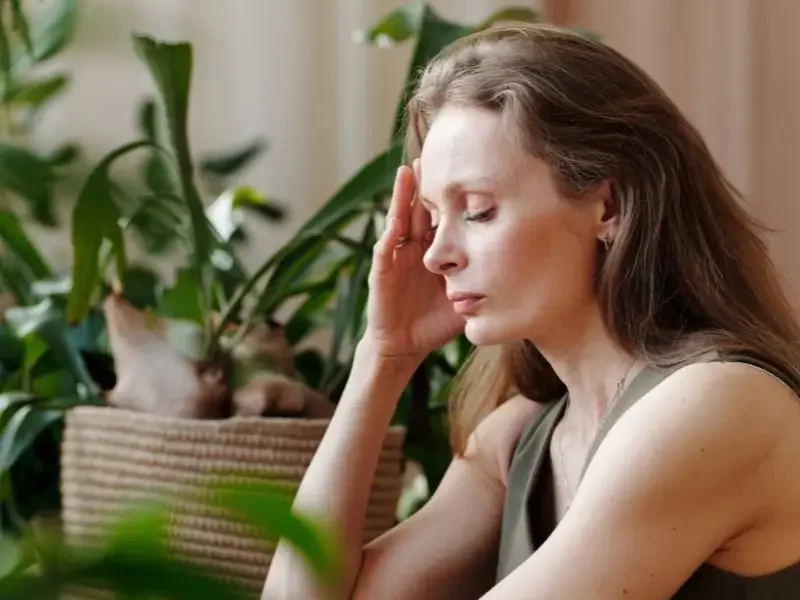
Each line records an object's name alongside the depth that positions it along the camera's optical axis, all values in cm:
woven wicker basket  199
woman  172
